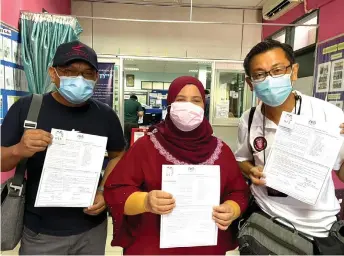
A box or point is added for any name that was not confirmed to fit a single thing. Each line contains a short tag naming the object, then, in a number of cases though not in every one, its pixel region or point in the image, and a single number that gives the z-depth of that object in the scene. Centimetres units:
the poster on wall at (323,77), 330
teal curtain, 279
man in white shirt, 110
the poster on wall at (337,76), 302
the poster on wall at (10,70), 241
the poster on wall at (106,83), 479
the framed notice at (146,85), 1166
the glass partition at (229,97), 553
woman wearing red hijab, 105
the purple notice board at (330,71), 304
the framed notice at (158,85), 1170
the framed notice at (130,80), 1159
